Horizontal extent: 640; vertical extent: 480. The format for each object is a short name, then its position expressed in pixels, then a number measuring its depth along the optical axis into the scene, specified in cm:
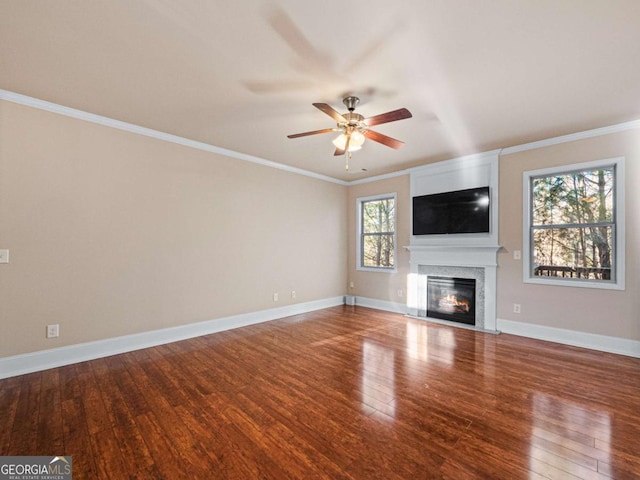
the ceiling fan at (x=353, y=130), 279
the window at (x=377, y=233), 586
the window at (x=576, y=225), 358
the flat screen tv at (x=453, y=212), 456
